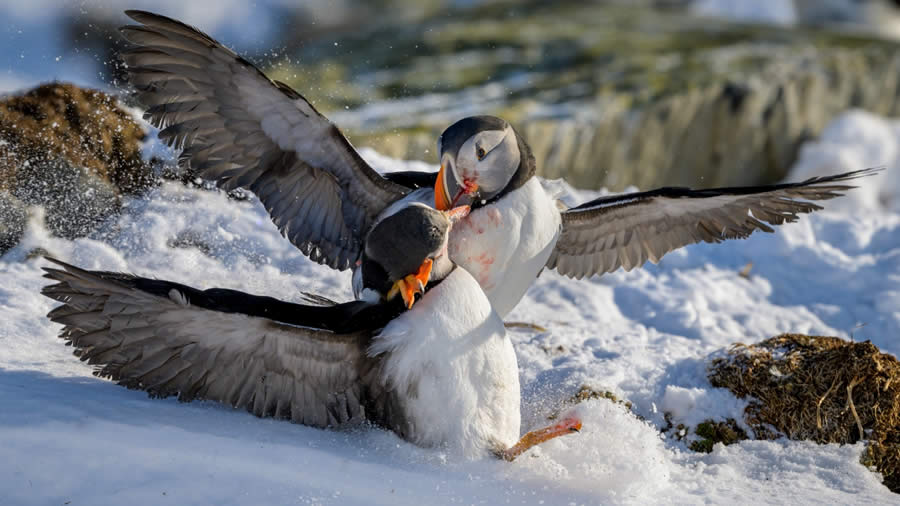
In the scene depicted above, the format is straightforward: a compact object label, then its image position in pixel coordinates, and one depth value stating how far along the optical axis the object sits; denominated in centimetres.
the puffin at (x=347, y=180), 780
